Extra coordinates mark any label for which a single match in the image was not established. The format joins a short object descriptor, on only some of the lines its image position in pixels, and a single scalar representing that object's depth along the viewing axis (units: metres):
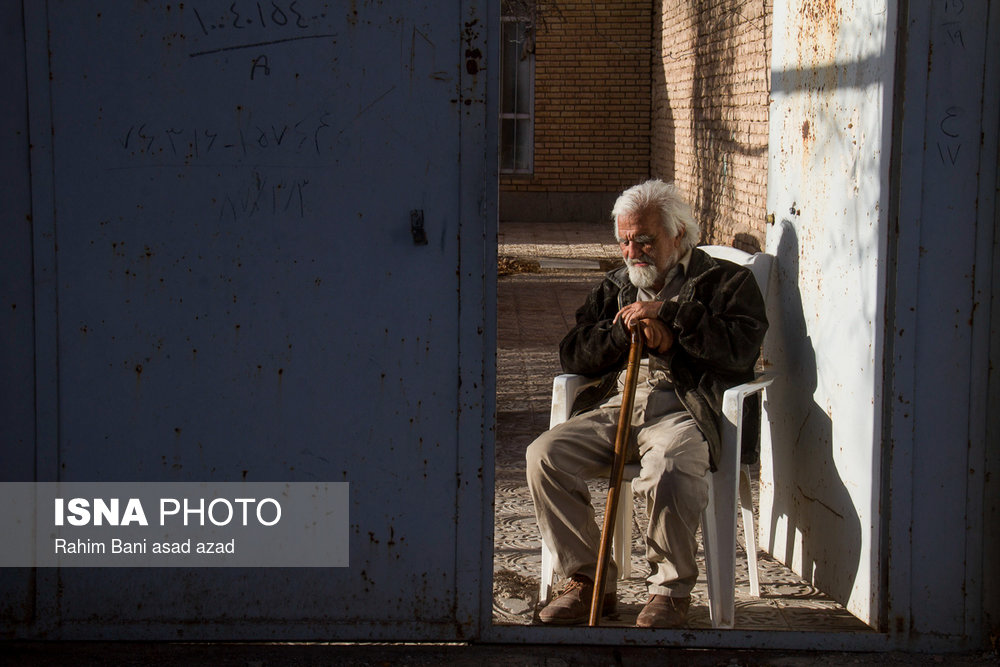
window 17.22
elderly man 3.62
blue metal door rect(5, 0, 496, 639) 3.25
